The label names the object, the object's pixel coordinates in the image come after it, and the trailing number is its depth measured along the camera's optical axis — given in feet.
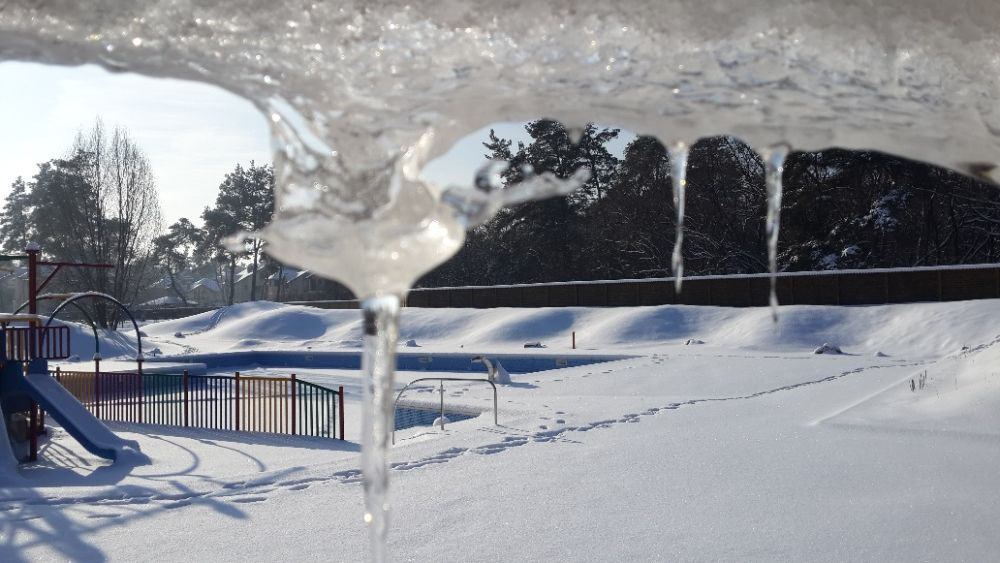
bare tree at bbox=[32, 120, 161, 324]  152.76
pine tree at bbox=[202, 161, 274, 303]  240.73
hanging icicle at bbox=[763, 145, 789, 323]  8.89
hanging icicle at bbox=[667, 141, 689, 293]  8.82
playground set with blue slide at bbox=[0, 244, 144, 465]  45.29
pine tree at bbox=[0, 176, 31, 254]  243.81
